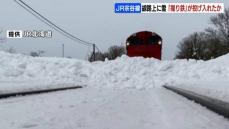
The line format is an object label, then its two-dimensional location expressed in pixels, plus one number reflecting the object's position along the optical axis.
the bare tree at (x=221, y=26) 47.51
